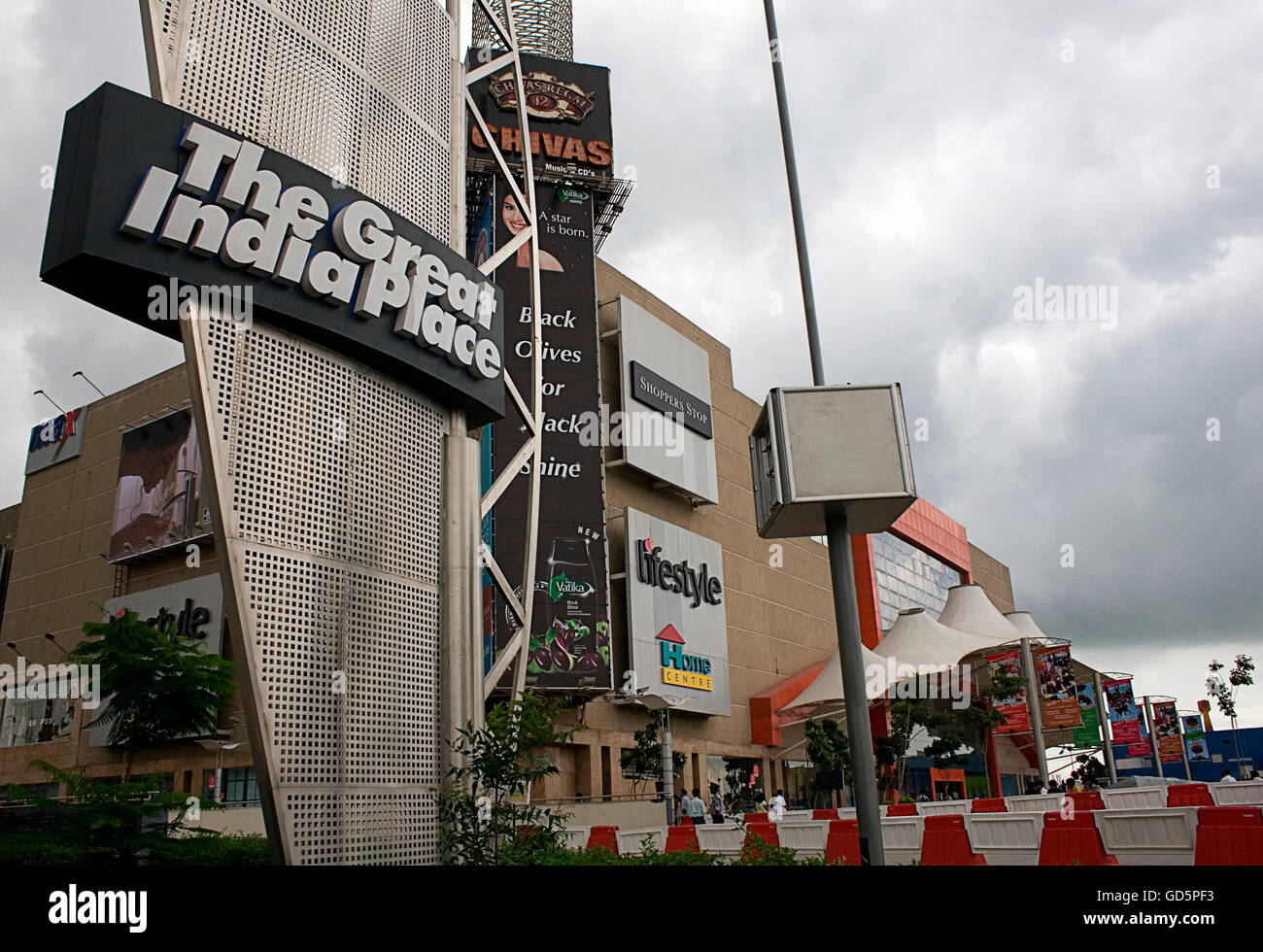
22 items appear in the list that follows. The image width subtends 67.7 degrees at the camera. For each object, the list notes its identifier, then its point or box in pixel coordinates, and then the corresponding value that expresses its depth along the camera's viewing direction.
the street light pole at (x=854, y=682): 7.12
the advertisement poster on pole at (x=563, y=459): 34.94
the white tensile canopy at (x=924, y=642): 35.62
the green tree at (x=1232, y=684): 76.44
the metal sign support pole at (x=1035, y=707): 32.19
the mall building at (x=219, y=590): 37.98
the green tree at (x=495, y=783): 10.38
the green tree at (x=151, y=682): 19.02
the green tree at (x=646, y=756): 37.00
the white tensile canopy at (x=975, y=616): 40.72
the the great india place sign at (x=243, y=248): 8.49
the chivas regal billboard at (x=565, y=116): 41.91
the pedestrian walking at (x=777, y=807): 25.45
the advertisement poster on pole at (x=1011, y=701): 34.41
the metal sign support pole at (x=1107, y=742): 34.97
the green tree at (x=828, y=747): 41.03
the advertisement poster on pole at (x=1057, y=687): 32.16
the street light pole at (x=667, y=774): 31.25
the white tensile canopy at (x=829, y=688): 36.03
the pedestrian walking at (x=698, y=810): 27.90
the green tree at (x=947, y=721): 35.69
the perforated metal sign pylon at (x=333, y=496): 9.27
